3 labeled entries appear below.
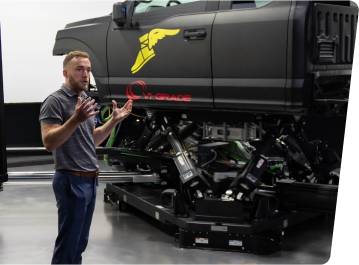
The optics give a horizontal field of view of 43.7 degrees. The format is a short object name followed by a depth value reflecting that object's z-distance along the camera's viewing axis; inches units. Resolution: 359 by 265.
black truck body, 151.8
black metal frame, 157.8
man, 108.5
